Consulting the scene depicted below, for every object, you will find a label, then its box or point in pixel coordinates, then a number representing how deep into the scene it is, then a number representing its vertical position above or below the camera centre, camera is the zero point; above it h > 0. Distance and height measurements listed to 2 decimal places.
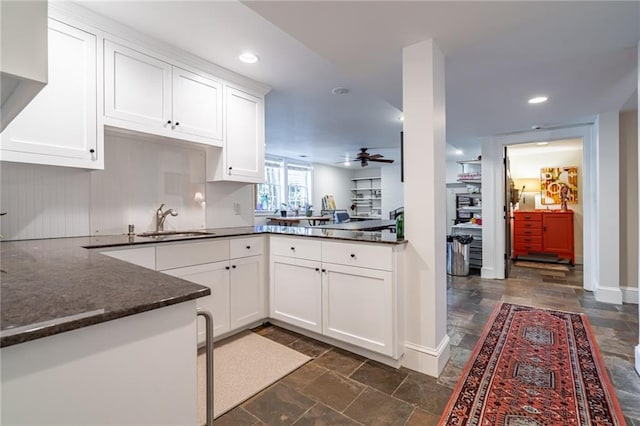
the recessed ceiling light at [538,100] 3.15 +1.18
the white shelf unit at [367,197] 10.16 +0.54
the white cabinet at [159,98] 2.12 +0.90
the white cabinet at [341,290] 2.05 -0.59
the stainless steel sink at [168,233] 2.45 -0.17
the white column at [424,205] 2.02 +0.05
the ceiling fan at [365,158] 5.90 +1.07
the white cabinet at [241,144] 2.84 +0.68
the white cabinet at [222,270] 2.12 -0.45
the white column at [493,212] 4.77 +0.00
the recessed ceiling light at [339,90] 3.29 +1.34
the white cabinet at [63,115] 1.77 +0.62
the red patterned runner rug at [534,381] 1.62 -1.08
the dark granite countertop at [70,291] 0.60 -0.20
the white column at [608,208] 3.62 +0.03
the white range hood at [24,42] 0.61 +0.36
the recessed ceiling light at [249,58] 2.48 +1.29
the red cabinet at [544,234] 5.79 -0.44
